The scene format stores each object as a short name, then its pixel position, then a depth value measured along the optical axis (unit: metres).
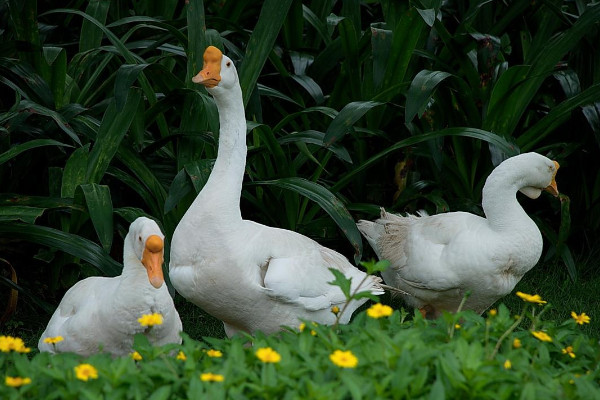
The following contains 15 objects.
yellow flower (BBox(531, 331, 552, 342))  5.57
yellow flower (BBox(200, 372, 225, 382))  4.76
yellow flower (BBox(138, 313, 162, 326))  5.53
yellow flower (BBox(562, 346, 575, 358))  5.93
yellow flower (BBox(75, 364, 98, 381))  4.79
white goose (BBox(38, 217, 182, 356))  7.08
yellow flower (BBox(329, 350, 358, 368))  4.82
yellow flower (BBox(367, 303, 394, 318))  5.50
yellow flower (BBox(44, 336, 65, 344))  5.76
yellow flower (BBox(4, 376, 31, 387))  4.73
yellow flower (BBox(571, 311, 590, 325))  6.20
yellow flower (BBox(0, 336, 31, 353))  5.31
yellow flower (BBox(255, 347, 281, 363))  4.88
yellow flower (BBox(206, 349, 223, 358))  5.45
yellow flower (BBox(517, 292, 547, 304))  5.70
